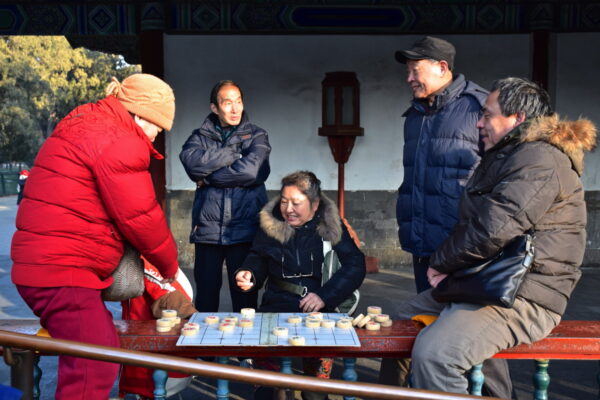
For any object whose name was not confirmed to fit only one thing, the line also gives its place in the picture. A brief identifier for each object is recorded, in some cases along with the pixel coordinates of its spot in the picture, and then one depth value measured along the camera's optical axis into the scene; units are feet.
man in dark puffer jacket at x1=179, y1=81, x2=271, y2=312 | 12.46
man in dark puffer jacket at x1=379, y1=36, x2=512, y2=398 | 10.43
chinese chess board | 7.45
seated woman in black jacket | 10.74
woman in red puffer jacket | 7.23
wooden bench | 7.64
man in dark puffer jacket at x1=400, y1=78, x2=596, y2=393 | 7.50
